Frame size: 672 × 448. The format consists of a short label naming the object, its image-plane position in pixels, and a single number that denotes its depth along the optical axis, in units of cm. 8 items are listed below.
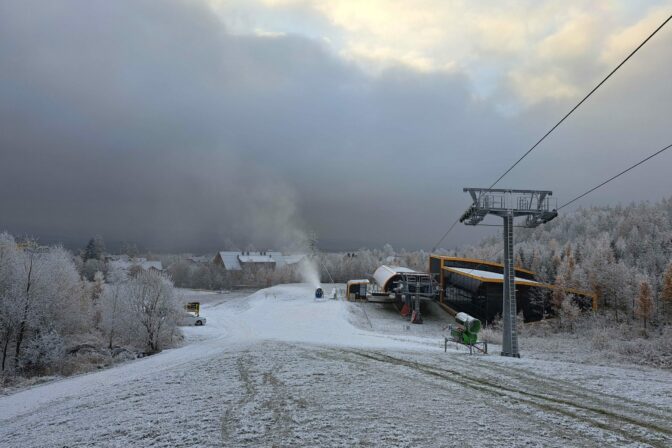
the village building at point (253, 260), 16450
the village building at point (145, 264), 12754
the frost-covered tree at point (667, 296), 5850
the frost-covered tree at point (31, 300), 3719
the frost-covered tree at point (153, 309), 4191
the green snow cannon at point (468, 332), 2964
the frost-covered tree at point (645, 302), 5716
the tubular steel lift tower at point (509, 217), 2684
